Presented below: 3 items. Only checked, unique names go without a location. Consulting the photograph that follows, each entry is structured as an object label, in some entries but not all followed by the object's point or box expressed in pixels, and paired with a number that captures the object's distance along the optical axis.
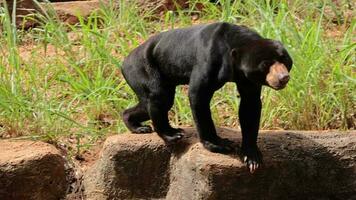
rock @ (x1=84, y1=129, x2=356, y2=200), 7.96
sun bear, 7.30
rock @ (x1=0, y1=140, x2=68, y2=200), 8.62
